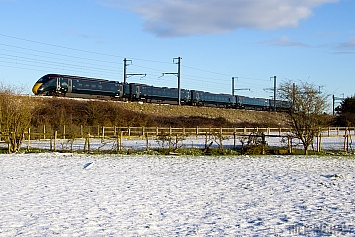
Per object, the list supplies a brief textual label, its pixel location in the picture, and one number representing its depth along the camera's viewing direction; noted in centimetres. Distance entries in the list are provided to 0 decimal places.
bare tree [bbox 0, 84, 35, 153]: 2412
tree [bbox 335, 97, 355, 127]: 6750
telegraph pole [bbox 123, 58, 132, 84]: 5725
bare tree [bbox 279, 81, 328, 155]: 2508
